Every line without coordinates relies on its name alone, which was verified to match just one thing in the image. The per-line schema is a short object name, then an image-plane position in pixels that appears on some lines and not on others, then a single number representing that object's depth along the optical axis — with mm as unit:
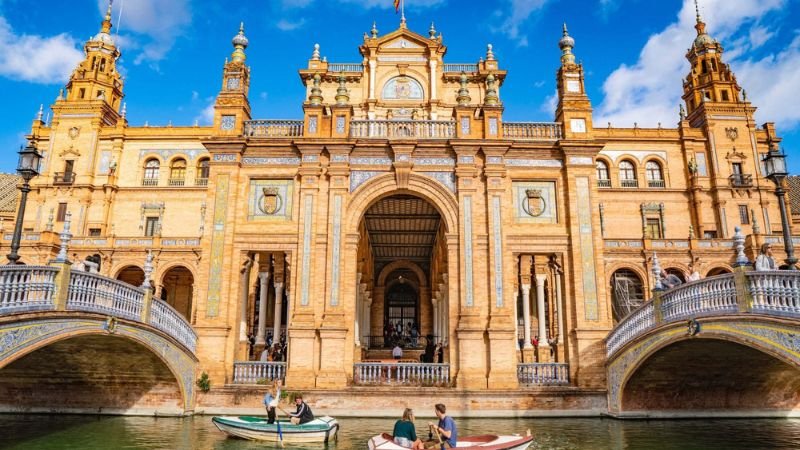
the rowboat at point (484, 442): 8945
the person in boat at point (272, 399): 11922
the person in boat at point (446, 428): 8992
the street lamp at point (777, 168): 11802
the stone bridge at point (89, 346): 9398
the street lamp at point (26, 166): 11719
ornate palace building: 16094
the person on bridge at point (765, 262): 10117
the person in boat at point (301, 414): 11680
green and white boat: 11305
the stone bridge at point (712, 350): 8883
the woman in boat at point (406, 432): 9297
